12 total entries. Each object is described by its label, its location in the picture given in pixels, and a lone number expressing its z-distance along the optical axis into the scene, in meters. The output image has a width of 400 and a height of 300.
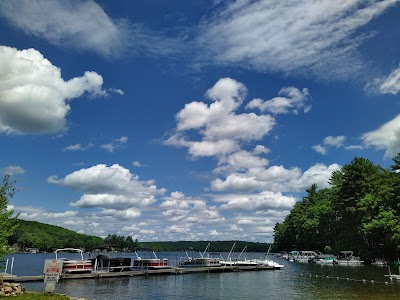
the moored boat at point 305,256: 115.84
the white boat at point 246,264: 87.38
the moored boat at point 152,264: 73.06
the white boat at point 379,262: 82.38
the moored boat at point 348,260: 92.12
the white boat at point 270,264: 85.81
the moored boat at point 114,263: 67.69
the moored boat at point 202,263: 84.88
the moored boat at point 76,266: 59.00
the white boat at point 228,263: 88.12
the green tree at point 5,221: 31.20
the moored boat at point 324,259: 101.29
